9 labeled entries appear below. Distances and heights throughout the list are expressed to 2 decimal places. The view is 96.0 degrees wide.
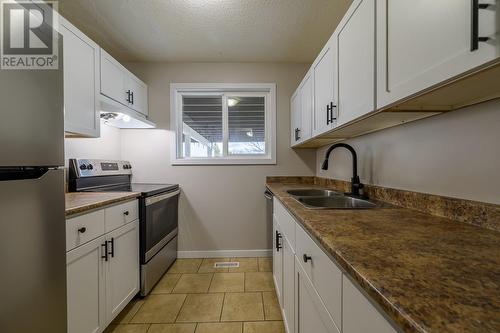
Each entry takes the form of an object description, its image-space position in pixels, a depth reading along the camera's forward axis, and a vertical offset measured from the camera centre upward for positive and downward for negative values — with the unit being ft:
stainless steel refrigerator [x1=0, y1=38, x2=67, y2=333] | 2.43 -0.47
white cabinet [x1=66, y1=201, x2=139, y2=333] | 3.96 -2.36
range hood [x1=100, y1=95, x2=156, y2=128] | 6.45 +1.55
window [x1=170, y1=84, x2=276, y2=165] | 9.49 +1.71
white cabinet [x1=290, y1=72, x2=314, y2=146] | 6.41 +1.76
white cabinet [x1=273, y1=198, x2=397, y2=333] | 1.68 -1.39
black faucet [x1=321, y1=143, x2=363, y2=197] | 5.45 -0.37
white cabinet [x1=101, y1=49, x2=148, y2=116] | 6.49 +2.58
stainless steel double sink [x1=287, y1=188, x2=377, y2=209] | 5.16 -0.88
